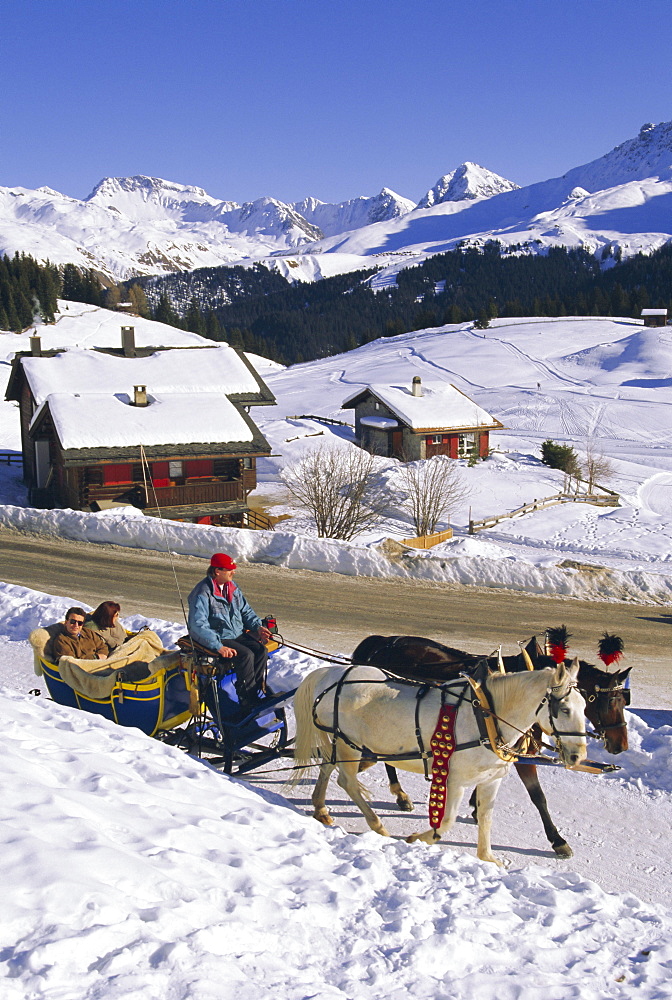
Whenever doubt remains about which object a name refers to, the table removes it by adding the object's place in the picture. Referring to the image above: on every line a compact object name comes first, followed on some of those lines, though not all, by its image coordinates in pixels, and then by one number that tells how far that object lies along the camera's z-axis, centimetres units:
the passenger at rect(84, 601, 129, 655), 852
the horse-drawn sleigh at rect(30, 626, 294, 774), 759
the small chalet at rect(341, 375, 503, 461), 5431
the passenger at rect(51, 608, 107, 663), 811
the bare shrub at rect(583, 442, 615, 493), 4718
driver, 761
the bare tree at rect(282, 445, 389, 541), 2634
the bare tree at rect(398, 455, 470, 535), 3197
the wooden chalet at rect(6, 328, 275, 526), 2811
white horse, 633
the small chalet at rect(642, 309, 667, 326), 10925
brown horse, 716
